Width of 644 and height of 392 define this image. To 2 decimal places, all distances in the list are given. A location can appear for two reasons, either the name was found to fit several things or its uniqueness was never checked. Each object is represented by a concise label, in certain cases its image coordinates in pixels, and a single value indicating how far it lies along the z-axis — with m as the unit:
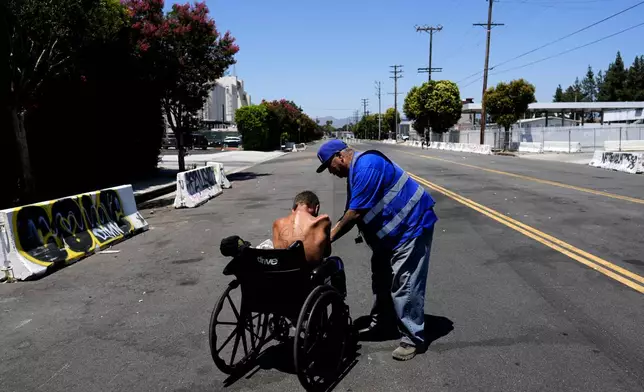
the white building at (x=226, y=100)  104.25
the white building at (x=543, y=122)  84.31
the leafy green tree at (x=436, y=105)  70.88
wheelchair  3.54
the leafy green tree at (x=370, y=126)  169.00
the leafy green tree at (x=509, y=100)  47.50
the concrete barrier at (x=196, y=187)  14.15
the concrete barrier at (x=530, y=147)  44.31
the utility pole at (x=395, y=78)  107.94
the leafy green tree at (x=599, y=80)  160.43
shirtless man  3.92
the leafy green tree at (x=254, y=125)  51.97
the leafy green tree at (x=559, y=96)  173.00
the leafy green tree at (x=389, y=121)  152.50
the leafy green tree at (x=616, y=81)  116.82
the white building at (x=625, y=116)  70.18
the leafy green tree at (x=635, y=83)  110.88
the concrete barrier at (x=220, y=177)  18.39
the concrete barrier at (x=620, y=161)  21.89
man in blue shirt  3.94
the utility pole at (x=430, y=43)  71.33
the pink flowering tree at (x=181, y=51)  20.42
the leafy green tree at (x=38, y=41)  11.77
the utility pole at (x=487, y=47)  46.33
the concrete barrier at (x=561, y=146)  42.69
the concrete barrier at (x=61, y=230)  6.94
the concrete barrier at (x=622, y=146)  38.24
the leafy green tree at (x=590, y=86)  165.25
